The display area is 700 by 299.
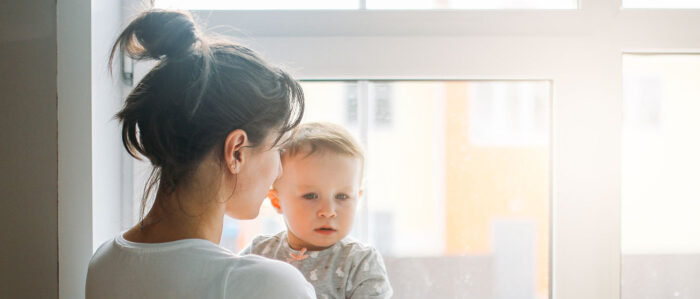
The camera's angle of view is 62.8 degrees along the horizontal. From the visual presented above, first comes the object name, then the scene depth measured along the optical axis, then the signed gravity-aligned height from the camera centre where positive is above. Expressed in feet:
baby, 3.55 -0.33
